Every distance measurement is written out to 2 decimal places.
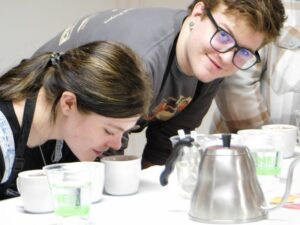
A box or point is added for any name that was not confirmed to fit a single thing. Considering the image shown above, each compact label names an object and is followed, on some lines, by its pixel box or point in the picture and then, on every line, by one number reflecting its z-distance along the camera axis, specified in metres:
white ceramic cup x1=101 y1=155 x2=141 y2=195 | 1.82
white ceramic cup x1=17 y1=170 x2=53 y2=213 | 1.69
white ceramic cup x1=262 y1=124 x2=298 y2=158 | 2.17
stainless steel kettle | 1.61
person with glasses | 2.09
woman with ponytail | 1.88
